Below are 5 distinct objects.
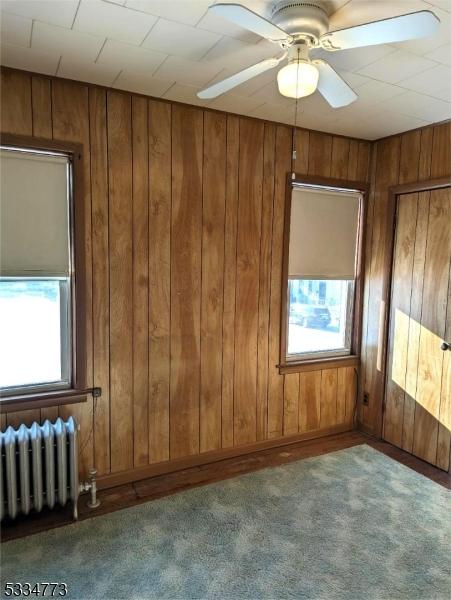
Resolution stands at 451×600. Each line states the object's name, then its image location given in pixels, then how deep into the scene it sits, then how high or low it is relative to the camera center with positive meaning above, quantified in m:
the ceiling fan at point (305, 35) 1.33 +0.83
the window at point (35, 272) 2.30 -0.10
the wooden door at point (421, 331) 2.97 -0.53
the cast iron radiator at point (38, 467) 2.19 -1.21
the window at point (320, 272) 3.27 -0.08
